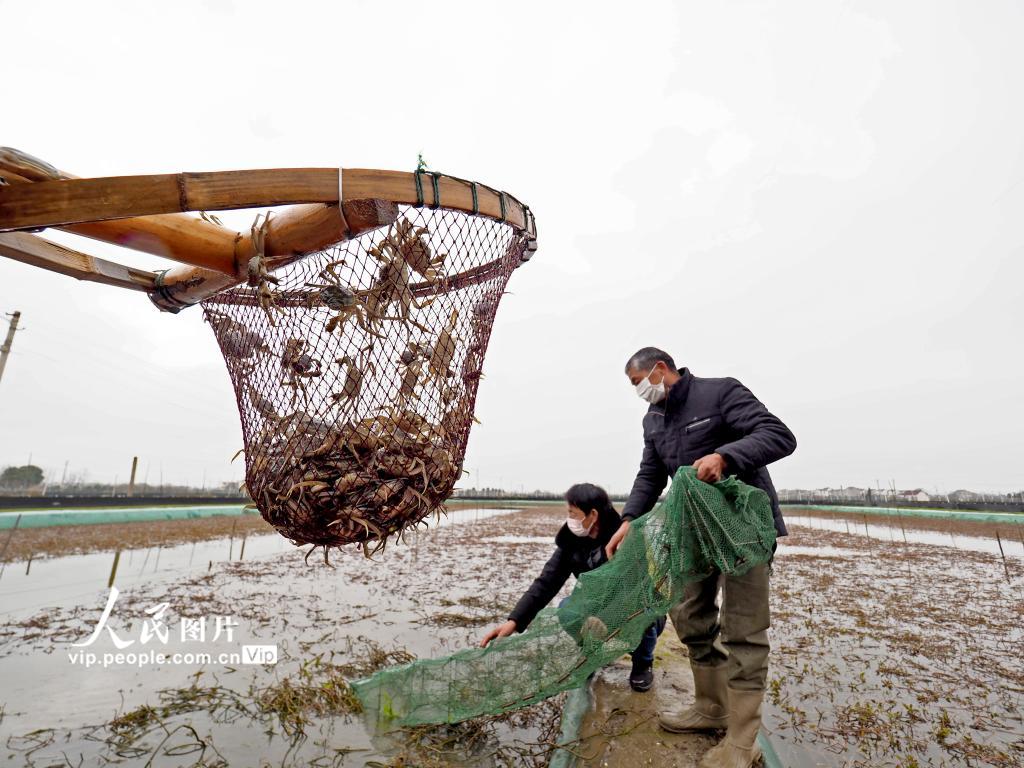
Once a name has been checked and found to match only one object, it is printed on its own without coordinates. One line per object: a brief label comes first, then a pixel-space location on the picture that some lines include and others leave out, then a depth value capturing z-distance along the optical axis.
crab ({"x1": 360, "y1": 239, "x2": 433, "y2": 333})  1.48
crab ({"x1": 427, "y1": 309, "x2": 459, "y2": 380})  1.63
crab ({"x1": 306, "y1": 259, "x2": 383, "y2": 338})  1.48
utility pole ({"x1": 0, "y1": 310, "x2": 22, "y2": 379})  19.86
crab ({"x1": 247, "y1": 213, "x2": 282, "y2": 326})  1.38
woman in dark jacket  3.14
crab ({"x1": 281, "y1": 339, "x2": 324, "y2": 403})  1.61
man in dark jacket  2.28
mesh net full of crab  1.49
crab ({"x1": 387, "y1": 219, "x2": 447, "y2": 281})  1.45
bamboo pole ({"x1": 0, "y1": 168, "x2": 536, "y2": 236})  1.07
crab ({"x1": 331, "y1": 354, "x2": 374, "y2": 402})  1.56
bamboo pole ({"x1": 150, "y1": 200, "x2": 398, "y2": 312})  1.23
